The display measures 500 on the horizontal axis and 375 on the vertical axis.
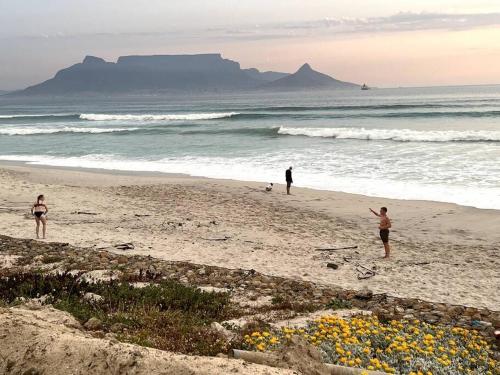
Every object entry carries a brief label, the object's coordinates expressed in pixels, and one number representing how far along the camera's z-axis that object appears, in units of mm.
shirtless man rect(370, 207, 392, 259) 11820
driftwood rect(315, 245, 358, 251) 12336
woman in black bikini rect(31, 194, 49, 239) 12797
